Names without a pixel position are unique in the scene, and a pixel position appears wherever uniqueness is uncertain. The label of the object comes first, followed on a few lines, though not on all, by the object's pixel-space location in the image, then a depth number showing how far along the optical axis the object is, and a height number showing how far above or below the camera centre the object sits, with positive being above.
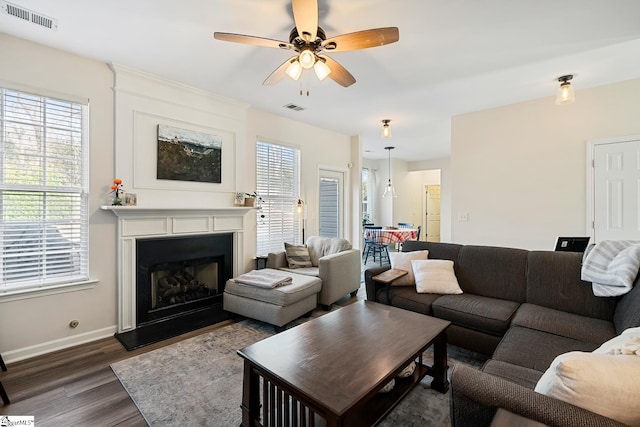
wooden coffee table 1.37 -0.80
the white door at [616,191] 3.30 +0.28
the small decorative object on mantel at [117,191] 2.93 +0.22
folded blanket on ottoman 3.12 -0.72
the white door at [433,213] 9.80 +0.04
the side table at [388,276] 2.82 -0.61
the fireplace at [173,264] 3.03 -0.61
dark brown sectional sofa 1.10 -0.74
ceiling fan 1.84 +1.18
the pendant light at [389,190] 7.32 +0.66
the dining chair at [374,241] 6.62 -0.62
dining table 6.52 -0.48
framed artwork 3.38 +0.70
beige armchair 3.56 -0.69
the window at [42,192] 2.50 +0.19
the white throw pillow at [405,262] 3.05 -0.52
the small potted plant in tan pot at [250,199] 4.13 +0.20
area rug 1.82 -1.24
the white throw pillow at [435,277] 2.82 -0.61
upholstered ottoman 3.00 -0.93
